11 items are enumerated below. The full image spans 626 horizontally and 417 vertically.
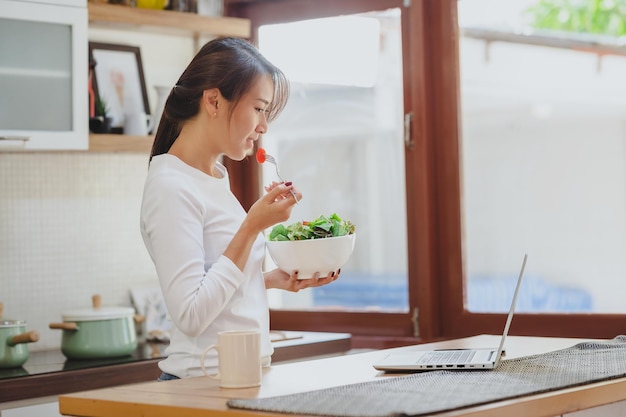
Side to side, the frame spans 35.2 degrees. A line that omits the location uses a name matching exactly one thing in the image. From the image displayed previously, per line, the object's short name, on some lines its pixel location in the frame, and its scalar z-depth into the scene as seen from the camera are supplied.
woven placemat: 1.51
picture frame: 3.48
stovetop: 2.84
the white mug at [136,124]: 3.41
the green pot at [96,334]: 3.06
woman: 1.96
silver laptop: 1.89
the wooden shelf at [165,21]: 3.35
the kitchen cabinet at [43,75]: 3.09
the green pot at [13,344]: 2.87
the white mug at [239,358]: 1.77
